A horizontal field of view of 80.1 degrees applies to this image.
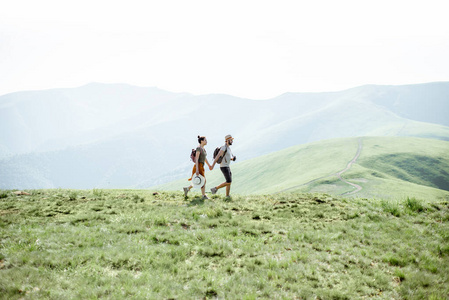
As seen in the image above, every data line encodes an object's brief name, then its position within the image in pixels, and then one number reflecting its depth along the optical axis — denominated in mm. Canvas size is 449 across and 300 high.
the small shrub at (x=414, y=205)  14266
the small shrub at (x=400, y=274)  7927
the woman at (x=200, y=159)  15656
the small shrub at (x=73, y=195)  16400
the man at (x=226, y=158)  16609
